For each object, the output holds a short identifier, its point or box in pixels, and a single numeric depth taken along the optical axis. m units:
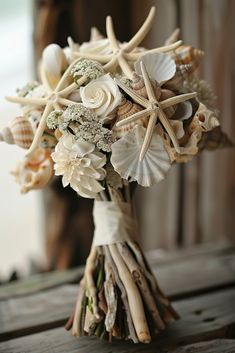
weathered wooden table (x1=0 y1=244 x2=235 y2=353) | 0.81
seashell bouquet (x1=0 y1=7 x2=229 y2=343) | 0.65
